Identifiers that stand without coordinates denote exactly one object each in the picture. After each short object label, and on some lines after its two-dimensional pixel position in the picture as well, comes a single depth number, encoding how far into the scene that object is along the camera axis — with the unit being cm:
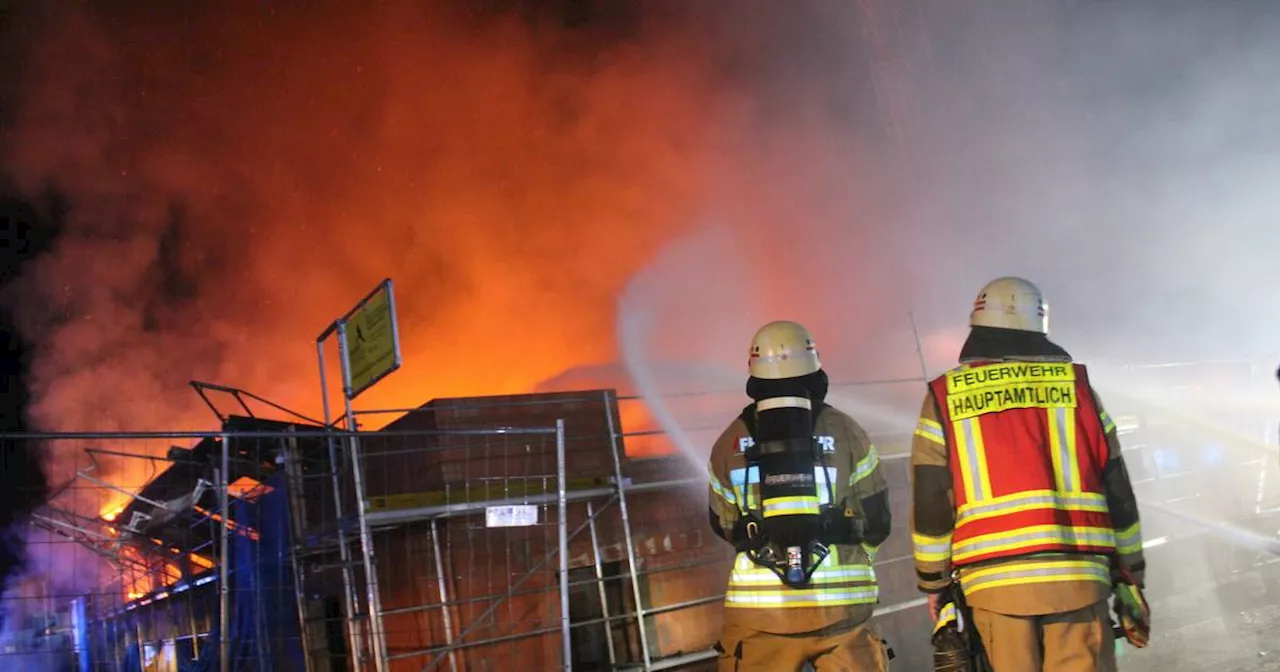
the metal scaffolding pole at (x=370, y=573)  511
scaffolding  546
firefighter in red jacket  293
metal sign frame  585
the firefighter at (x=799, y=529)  329
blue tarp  617
